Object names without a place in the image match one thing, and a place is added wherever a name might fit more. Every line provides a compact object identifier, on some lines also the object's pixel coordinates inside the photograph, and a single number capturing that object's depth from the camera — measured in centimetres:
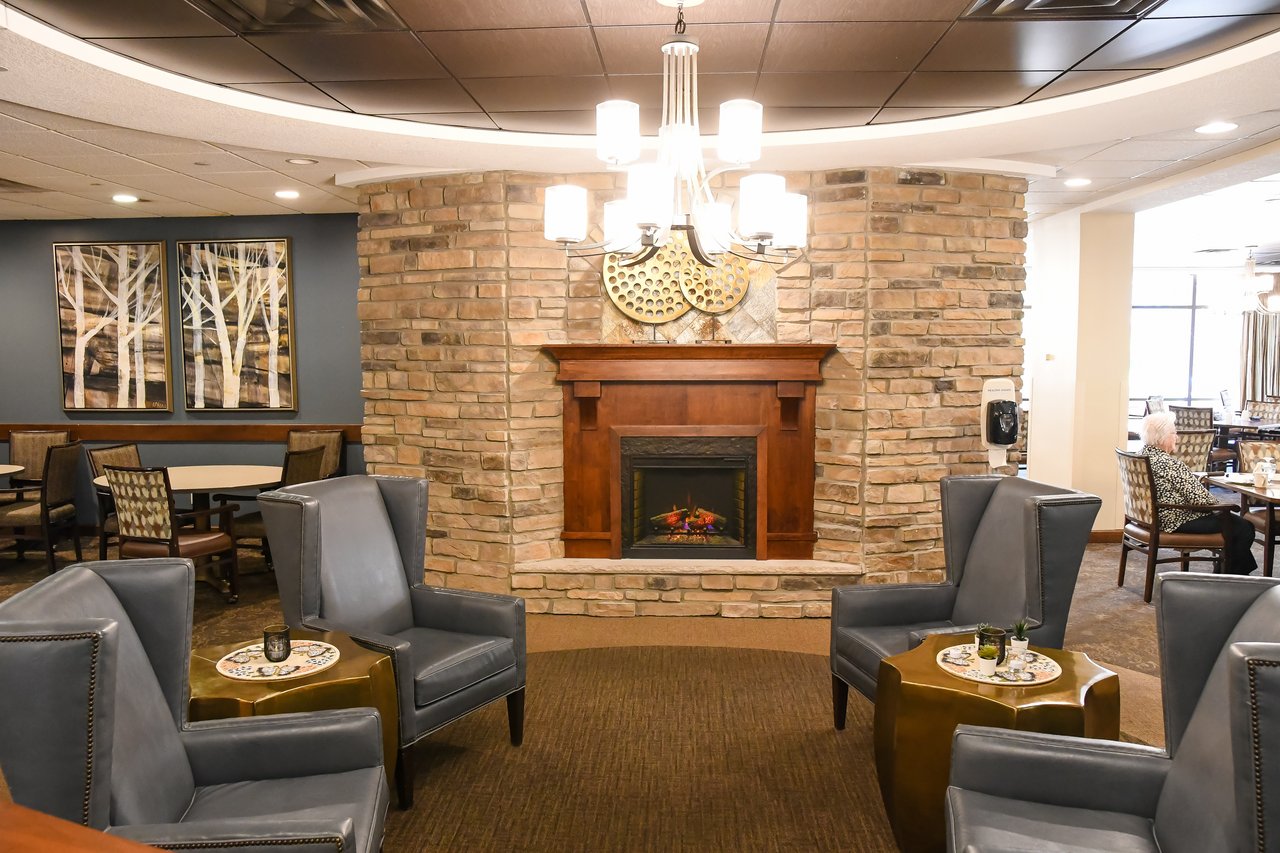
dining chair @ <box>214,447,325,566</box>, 543
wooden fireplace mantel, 487
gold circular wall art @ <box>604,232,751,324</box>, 496
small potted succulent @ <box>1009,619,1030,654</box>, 260
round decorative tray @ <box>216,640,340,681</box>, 252
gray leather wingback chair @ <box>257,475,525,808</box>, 291
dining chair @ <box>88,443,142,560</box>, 534
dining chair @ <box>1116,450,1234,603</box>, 501
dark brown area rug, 269
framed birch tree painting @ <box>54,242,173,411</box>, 684
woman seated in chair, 508
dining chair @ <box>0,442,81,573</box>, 575
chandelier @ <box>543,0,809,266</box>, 257
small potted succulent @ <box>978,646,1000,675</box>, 257
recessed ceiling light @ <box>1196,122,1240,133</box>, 408
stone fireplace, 486
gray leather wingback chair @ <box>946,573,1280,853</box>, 186
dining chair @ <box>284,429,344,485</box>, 654
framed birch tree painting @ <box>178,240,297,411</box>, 674
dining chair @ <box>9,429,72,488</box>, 664
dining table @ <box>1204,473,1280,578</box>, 491
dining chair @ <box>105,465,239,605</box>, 472
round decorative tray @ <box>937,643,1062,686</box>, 252
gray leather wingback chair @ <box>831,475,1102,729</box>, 300
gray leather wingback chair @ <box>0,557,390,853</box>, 161
